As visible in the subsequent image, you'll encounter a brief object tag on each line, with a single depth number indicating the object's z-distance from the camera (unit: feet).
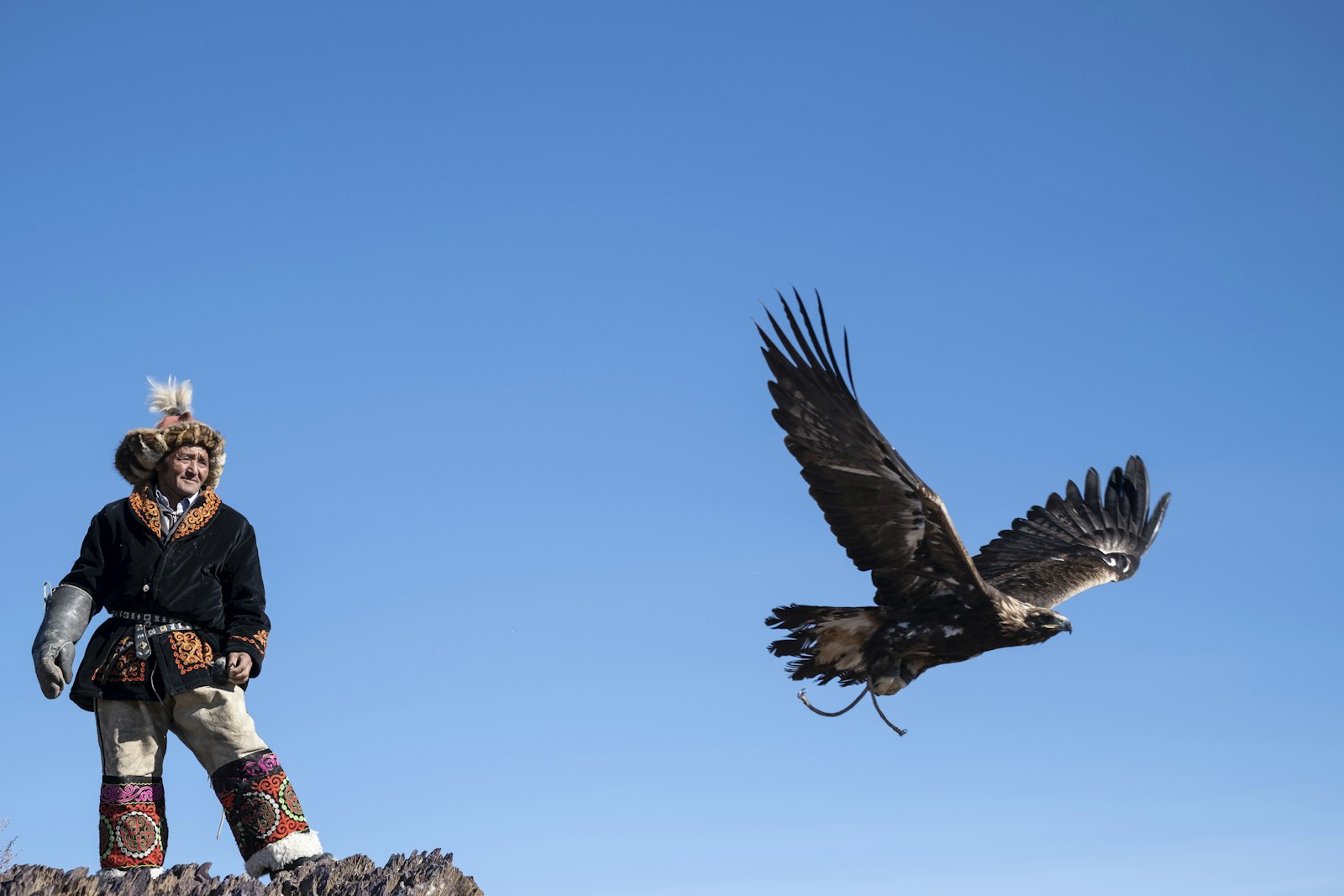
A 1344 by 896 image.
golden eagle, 21.11
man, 15.10
